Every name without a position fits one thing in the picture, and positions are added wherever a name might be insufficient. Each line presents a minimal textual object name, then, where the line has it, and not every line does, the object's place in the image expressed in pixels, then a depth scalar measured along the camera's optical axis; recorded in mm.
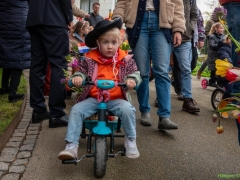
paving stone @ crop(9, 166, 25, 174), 2017
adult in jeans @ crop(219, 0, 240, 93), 1756
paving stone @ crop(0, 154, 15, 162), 2171
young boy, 2053
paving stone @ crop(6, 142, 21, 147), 2468
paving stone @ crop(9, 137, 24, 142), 2588
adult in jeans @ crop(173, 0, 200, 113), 3763
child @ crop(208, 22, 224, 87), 5224
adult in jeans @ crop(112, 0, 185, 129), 2769
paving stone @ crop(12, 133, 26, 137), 2712
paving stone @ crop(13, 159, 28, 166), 2132
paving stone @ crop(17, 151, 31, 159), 2261
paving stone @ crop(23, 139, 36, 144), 2557
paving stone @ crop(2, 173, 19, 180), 1912
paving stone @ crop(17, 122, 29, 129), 2942
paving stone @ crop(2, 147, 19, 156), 2296
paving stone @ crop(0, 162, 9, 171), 2028
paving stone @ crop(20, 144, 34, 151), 2405
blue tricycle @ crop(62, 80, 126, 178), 1884
